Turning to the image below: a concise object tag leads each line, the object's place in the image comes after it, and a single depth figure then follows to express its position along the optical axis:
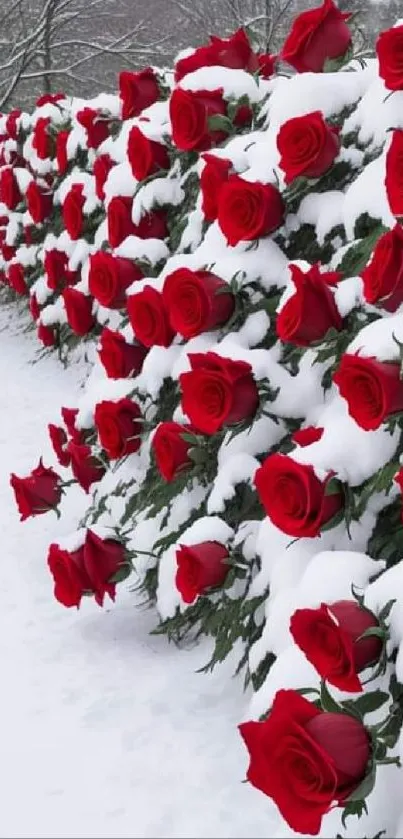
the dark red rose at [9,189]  5.84
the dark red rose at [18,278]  5.68
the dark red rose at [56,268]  4.79
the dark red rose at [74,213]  3.83
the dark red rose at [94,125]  4.25
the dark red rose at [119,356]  2.59
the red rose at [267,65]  3.09
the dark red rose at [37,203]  5.04
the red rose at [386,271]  1.53
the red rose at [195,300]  2.03
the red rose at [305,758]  1.19
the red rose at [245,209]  2.08
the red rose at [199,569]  1.92
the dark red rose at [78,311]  3.12
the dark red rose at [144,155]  2.90
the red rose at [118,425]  2.44
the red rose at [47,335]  5.01
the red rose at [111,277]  2.67
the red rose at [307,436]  1.72
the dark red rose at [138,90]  3.31
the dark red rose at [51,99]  5.30
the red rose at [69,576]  2.23
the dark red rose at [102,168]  3.81
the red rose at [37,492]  2.63
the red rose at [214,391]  1.84
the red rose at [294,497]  1.53
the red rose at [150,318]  2.26
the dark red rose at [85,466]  2.68
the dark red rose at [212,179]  2.31
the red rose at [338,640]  1.34
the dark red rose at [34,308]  5.21
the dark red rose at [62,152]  4.75
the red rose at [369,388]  1.42
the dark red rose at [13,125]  6.21
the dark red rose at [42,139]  5.00
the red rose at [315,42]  2.24
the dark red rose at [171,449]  2.14
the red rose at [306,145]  2.01
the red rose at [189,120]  2.51
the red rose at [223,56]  2.83
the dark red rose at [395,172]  1.62
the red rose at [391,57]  1.80
